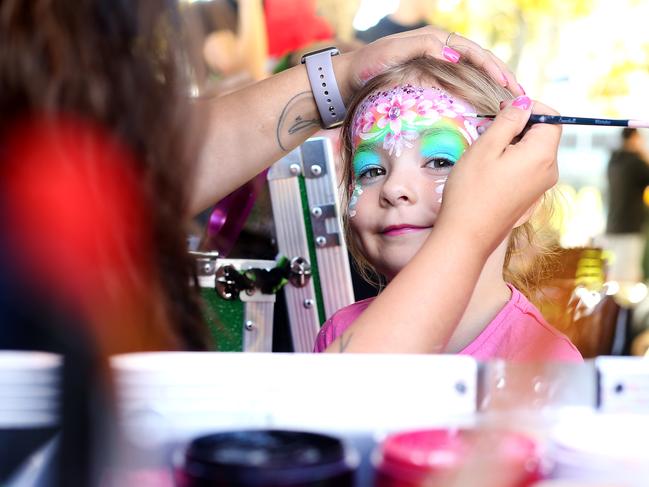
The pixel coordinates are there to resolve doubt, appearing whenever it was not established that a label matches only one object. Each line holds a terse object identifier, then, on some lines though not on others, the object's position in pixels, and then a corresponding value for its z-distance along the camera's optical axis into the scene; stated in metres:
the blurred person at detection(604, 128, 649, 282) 3.80
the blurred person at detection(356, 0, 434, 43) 2.57
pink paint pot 0.42
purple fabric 1.64
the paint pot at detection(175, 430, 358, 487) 0.41
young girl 1.23
